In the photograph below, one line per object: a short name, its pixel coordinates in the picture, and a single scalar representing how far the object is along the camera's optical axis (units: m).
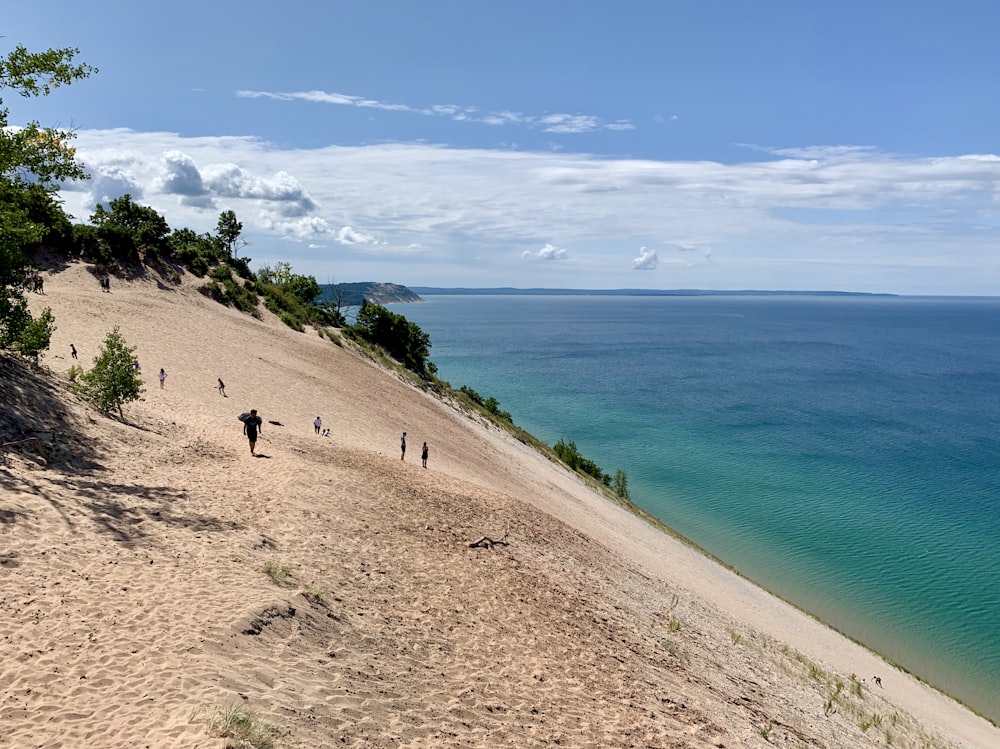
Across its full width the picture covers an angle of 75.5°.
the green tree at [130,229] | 49.34
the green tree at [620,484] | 46.47
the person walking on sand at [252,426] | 20.44
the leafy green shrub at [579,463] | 48.00
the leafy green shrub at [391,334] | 61.12
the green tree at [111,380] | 20.00
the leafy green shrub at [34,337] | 18.77
